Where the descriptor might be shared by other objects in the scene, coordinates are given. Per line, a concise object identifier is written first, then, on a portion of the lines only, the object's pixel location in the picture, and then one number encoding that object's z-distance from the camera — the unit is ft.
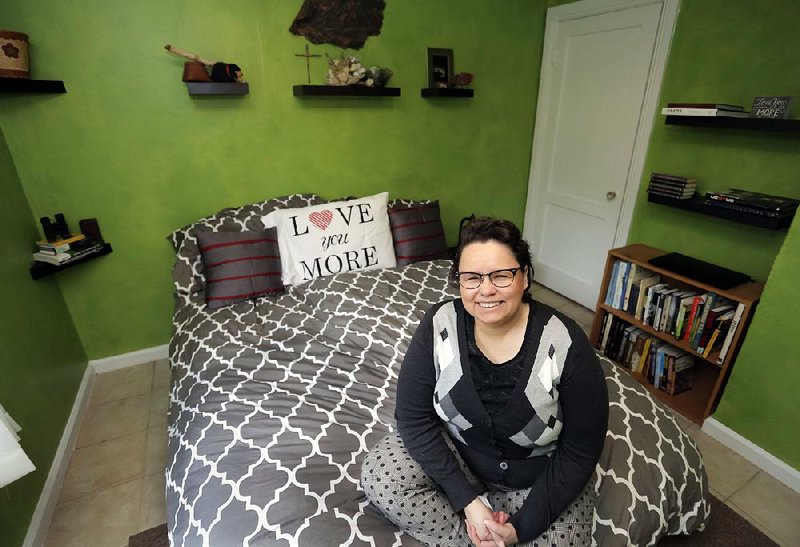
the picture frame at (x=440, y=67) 8.45
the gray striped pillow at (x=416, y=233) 7.80
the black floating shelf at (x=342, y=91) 7.32
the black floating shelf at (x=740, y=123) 5.47
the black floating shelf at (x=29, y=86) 5.55
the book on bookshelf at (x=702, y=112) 6.12
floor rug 4.61
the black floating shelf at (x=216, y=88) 6.58
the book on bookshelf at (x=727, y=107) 6.09
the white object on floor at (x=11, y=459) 3.32
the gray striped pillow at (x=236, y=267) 6.64
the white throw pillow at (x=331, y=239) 6.98
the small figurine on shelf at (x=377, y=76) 7.72
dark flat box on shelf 6.14
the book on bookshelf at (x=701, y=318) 6.21
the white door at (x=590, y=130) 7.70
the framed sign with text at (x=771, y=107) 5.68
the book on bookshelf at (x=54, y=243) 6.39
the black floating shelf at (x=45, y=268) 6.14
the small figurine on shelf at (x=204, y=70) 6.50
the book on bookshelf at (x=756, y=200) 5.73
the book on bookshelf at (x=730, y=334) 5.80
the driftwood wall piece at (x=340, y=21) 7.29
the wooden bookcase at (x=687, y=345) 5.88
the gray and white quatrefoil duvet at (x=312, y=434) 3.49
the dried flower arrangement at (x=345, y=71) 7.54
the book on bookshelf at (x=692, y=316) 6.34
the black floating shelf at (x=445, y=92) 8.43
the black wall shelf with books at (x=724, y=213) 5.69
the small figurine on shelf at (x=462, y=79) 8.57
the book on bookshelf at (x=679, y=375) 6.91
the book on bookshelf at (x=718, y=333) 6.06
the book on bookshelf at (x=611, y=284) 7.57
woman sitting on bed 3.17
